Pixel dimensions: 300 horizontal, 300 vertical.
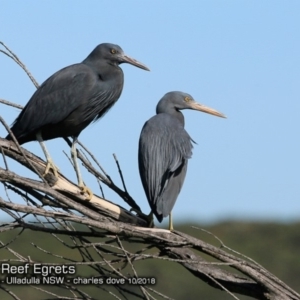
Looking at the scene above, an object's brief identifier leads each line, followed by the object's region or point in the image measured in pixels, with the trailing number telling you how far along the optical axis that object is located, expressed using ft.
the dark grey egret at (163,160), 38.47
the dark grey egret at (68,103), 40.40
